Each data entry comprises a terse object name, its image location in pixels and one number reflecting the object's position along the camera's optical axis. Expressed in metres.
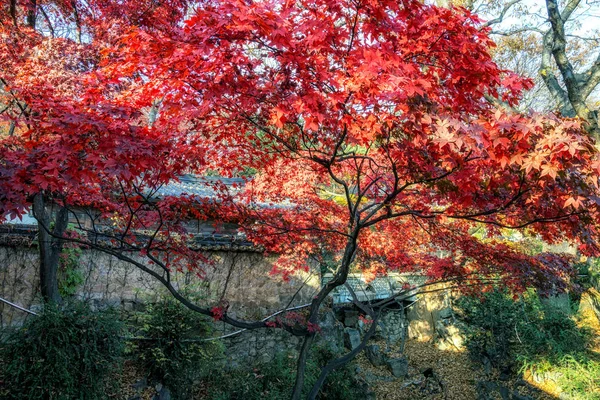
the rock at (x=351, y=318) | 10.92
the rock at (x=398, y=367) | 9.19
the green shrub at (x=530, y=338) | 8.32
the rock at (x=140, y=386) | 5.82
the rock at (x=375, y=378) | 8.67
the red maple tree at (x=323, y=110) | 2.83
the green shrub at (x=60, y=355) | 4.52
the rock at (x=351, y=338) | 9.66
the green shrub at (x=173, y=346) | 5.71
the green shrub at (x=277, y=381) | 5.79
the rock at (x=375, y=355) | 9.65
